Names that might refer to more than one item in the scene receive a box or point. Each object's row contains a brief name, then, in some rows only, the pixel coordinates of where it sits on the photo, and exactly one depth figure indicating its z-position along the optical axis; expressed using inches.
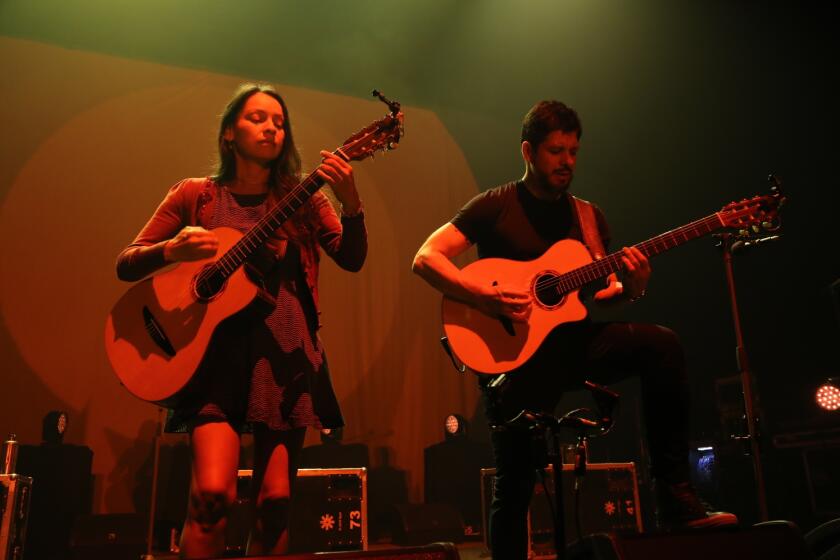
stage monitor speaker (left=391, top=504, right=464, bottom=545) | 222.4
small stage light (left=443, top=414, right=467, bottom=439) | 261.1
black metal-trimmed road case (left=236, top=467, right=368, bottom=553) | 203.6
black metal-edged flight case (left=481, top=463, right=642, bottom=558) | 215.2
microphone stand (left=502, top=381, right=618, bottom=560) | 88.2
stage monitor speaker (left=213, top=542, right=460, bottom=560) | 75.4
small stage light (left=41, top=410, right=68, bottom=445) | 208.8
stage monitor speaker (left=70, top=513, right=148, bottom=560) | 201.3
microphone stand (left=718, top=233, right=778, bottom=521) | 139.6
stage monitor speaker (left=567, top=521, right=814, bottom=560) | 83.4
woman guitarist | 89.0
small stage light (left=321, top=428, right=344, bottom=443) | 248.4
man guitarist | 100.2
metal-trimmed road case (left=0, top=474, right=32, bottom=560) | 170.4
